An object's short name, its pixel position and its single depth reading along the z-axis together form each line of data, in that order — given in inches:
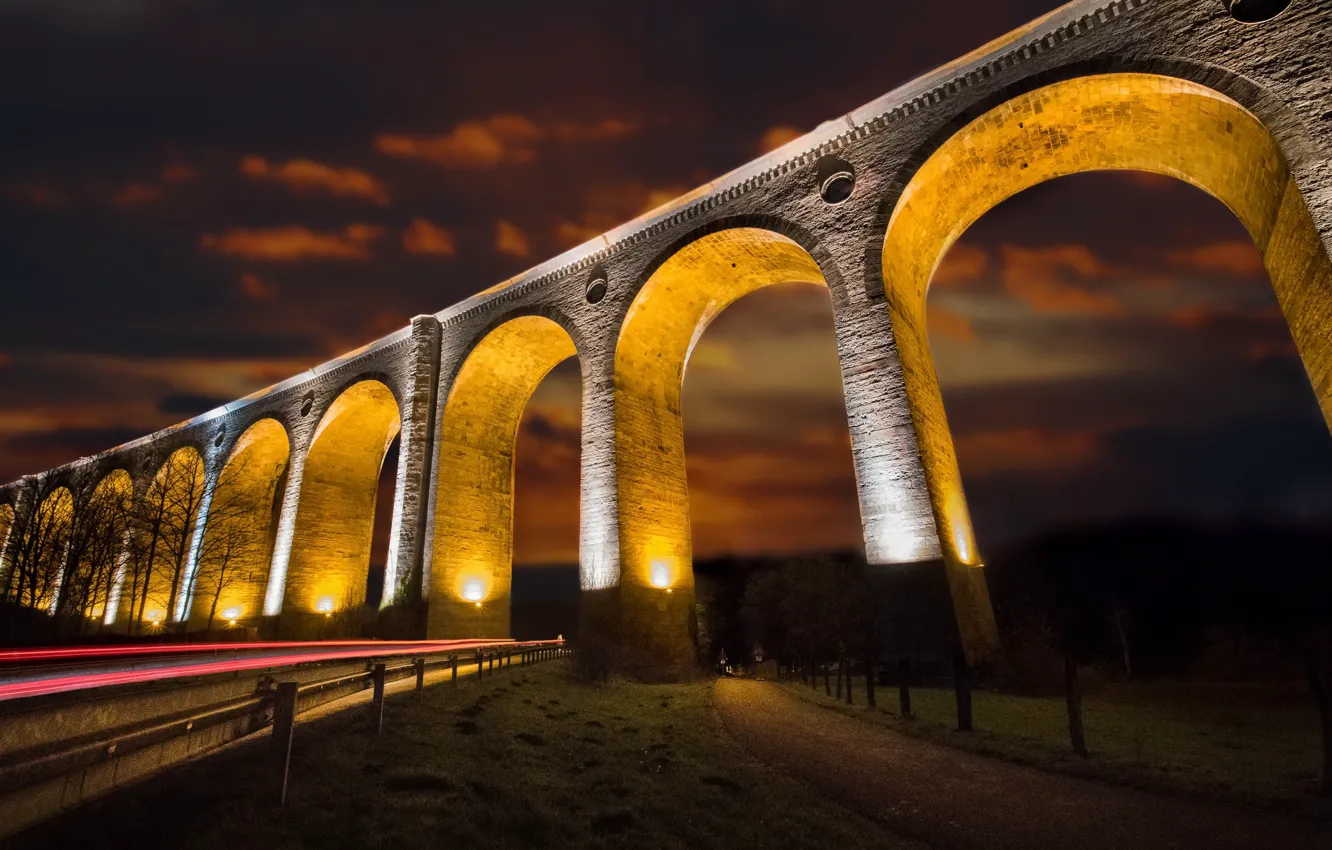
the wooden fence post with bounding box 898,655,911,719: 379.6
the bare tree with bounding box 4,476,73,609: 887.6
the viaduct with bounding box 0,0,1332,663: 413.4
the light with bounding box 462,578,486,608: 802.8
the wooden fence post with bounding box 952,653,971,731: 340.2
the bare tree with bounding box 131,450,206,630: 1043.3
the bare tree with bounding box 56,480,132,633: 951.0
